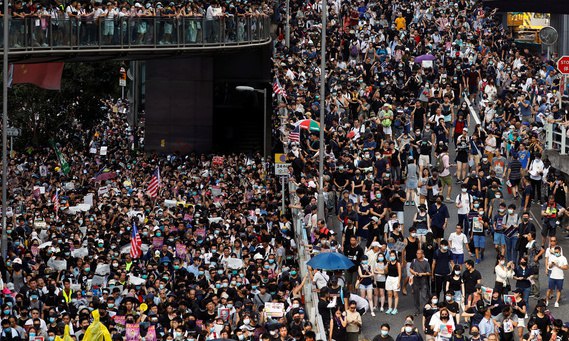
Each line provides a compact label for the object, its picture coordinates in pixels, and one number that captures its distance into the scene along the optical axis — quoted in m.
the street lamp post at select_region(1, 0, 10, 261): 36.75
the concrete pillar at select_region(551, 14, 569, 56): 68.50
